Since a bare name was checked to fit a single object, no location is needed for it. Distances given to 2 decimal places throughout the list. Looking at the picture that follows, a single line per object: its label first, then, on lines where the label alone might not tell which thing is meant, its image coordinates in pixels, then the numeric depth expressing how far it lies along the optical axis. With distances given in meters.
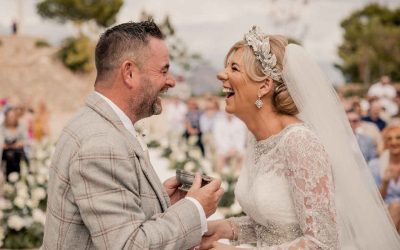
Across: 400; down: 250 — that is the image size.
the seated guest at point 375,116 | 11.47
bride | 2.79
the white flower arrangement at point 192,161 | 8.67
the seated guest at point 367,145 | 8.34
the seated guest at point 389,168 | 6.24
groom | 2.26
